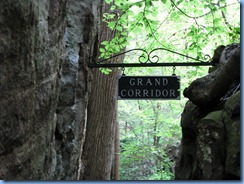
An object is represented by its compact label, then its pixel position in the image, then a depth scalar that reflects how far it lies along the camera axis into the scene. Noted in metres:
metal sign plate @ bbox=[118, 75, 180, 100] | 3.84
